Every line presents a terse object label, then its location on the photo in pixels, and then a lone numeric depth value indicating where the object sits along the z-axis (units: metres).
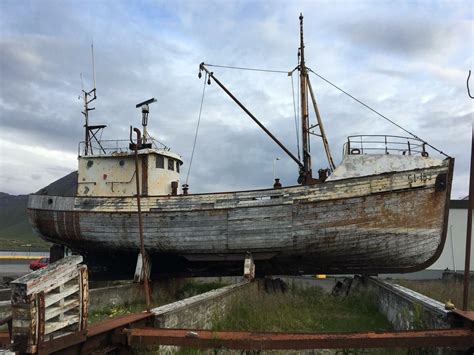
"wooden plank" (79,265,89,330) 3.68
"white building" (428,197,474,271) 26.50
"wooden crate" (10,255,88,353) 3.08
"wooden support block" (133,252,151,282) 14.16
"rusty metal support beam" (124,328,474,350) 4.07
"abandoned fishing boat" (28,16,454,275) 13.11
